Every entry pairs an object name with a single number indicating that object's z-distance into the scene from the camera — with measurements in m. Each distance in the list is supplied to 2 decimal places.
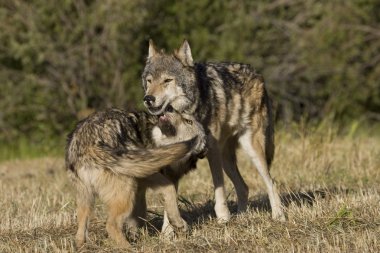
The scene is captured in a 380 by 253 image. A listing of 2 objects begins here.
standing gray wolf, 14.64
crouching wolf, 12.36
